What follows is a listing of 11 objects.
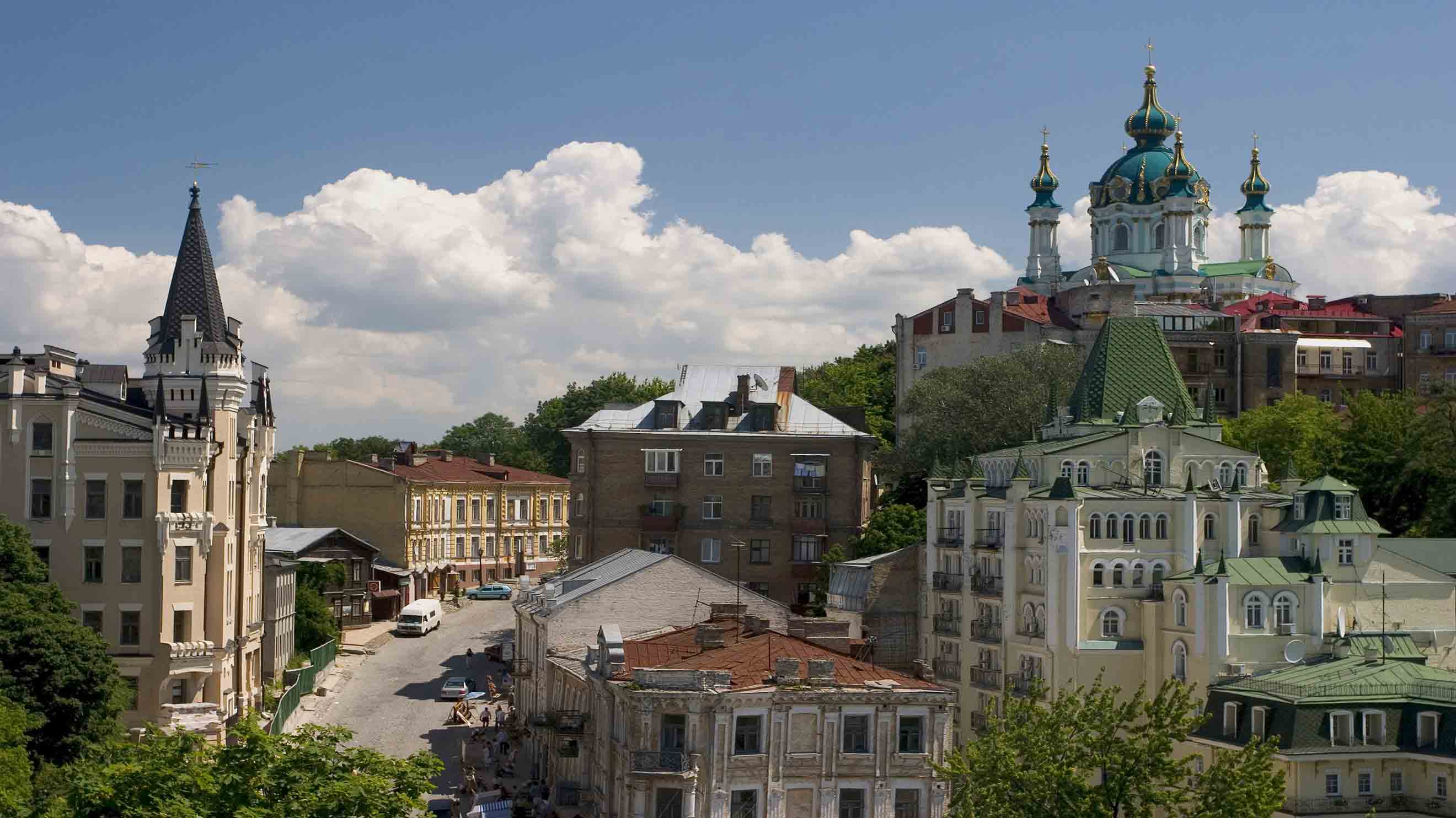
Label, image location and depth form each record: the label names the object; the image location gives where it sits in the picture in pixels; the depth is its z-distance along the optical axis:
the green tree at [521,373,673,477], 154.75
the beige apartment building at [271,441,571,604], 121.06
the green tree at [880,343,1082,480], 100.56
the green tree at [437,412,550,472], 162.88
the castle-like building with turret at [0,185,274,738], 69.81
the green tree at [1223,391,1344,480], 96.38
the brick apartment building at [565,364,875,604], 94.62
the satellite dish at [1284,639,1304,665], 67.06
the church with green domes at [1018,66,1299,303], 160.88
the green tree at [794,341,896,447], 134.62
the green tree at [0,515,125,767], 59.31
